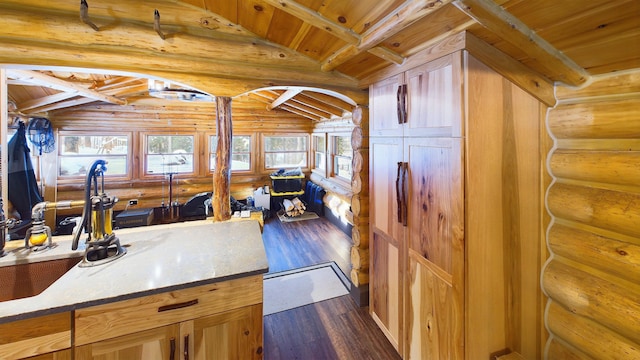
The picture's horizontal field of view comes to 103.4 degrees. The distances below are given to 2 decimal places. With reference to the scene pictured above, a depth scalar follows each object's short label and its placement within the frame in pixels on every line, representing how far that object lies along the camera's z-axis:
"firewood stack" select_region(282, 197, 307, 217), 5.83
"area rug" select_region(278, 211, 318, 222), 5.70
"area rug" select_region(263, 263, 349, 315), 2.76
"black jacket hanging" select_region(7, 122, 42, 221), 3.55
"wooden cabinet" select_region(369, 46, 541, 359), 1.43
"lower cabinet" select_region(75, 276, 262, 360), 1.10
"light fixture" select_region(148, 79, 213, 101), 2.93
